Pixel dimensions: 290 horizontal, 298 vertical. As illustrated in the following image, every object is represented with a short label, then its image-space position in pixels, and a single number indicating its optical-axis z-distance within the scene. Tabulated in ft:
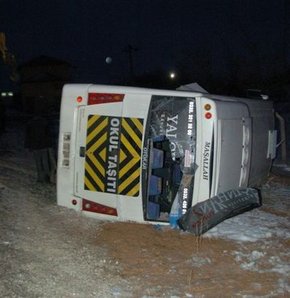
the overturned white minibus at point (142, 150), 21.11
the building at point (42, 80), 185.26
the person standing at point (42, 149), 29.30
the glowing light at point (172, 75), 126.11
